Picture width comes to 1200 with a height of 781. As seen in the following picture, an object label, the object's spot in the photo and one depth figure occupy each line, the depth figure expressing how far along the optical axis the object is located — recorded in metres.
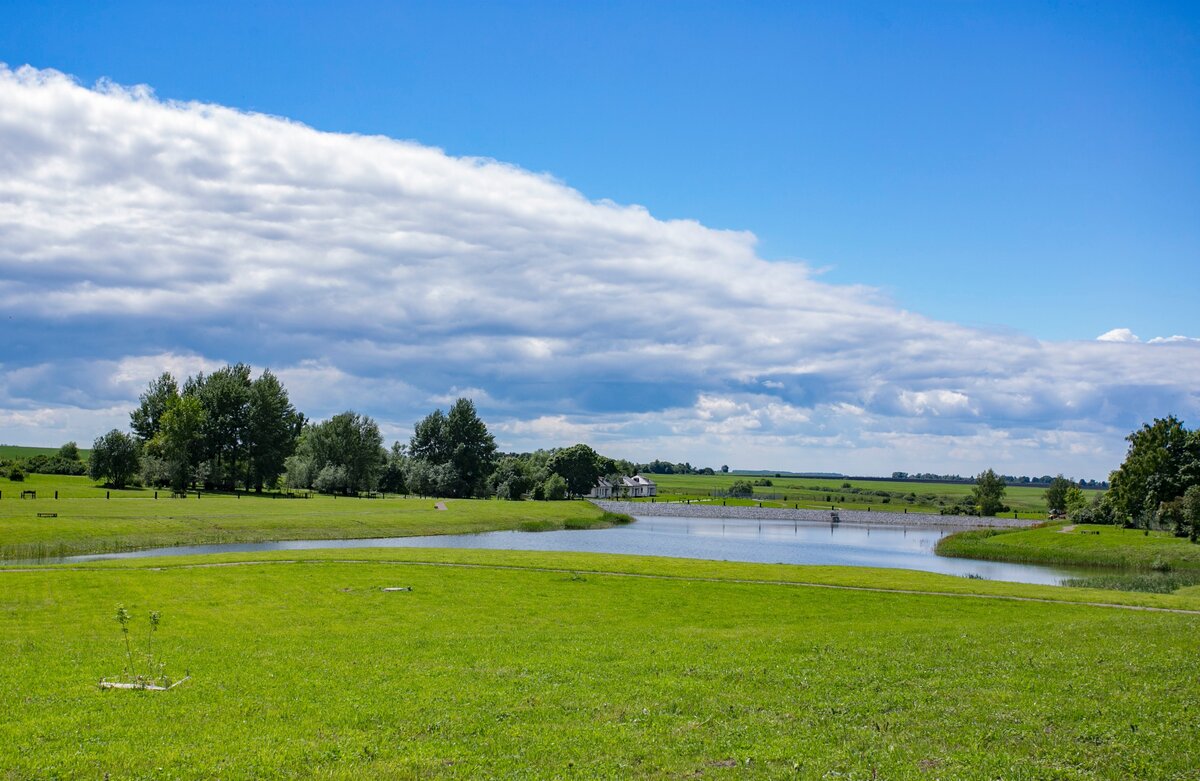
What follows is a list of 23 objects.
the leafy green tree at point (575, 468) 194.25
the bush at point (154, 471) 130.88
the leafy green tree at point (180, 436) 129.12
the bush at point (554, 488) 175.88
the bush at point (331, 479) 152.25
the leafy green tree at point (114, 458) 125.25
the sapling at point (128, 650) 19.94
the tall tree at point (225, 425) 143.75
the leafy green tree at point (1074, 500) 140.73
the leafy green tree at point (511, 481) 175.81
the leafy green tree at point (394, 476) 174.50
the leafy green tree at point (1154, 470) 96.81
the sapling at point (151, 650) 20.09
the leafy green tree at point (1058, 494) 169.12
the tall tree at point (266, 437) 146.75
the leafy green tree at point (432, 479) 169.12
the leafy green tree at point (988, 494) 164.88
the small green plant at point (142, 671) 18.38
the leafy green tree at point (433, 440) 175.50
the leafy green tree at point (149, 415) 151.38
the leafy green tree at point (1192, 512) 82.50
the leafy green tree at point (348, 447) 157.88
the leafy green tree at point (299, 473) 157.50
